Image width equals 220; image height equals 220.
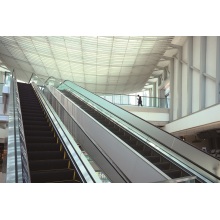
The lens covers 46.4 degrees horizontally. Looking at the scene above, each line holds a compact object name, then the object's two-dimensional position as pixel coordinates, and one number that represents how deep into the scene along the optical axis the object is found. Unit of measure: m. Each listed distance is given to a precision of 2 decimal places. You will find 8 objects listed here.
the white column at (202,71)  11.34
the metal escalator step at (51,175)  4.08
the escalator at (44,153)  4.20
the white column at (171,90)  16.39
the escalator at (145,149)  5.21
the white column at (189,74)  13.03
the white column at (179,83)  14.80
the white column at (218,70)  9.98
